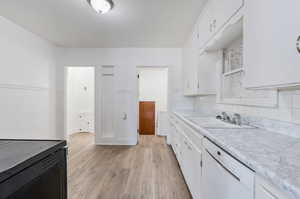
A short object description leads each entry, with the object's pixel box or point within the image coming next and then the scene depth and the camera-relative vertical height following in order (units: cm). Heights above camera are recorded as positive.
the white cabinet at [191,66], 205 +60
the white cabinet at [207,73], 188 +38
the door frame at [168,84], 309 +34
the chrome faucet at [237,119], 138 -24
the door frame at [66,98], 315 -1
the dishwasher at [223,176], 61 -47
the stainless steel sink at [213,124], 120 -28
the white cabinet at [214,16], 107 +86
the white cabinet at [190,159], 121 -73
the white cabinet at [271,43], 61 +31
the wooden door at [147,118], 404 -65
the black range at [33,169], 48 -32
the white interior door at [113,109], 311 -28
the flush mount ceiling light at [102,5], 155 +118
